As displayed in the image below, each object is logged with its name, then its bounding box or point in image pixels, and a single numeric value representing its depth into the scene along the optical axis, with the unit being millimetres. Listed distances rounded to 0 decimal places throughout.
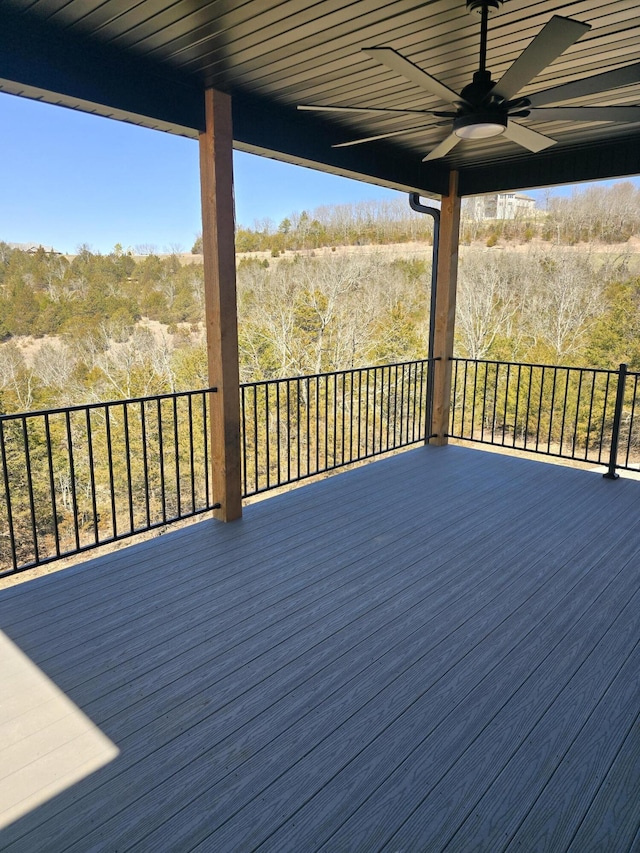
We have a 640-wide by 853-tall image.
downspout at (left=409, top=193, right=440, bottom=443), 5316
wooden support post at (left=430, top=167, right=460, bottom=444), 5438
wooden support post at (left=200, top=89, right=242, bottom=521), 3365
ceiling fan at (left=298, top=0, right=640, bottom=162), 1988
